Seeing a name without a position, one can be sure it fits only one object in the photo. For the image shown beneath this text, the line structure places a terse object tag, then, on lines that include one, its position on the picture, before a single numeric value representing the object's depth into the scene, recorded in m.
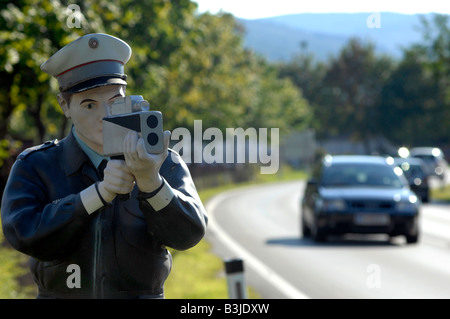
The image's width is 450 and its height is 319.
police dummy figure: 3.95
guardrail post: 8.49
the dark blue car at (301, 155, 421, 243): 23.33
